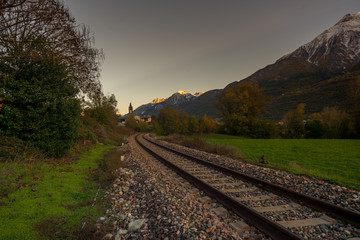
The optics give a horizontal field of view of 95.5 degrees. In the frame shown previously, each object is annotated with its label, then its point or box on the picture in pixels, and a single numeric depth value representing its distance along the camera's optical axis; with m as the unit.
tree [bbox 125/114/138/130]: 80.34
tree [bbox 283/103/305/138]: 40.16
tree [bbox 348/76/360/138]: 28.42
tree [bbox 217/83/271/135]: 41.47
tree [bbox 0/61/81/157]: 7.29
